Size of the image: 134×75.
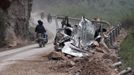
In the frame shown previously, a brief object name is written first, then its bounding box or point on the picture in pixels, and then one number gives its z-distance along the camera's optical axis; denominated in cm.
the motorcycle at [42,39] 2583
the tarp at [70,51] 1934
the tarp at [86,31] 2178
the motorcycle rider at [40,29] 2620
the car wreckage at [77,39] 1994
